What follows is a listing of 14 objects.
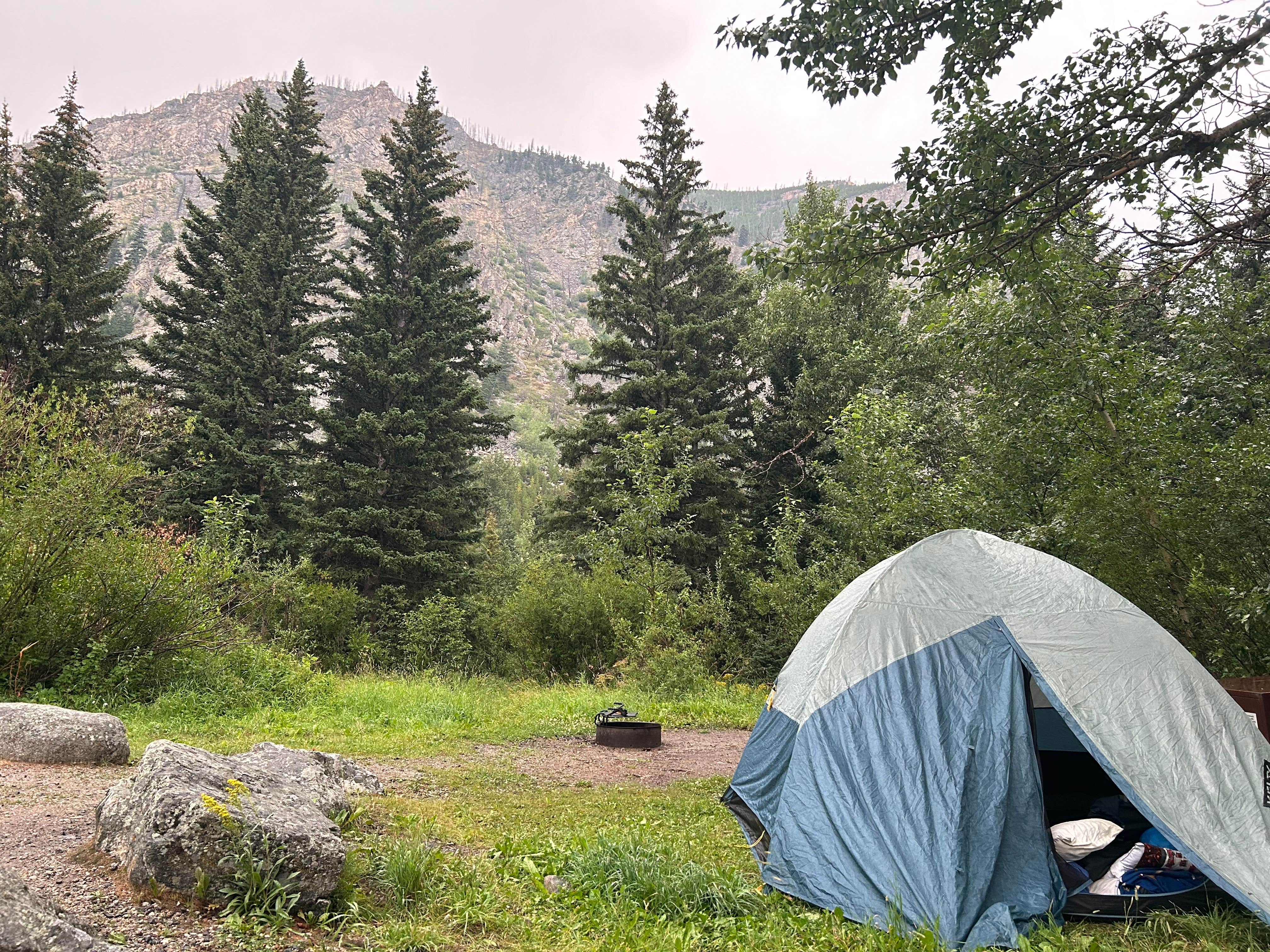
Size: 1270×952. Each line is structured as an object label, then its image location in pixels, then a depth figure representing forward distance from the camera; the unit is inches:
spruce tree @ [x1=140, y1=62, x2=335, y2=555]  813.9
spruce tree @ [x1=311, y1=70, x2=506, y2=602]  829.2
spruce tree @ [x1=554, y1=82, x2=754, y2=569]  842.8
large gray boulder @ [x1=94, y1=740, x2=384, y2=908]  131.8
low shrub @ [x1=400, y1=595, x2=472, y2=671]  773.9
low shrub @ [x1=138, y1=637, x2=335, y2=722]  371.6
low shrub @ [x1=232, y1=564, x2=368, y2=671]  605.3
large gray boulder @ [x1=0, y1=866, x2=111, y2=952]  96.7
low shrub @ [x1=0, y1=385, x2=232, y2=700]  348.2
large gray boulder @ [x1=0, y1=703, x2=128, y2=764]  239.6
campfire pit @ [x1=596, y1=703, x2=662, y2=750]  367.2
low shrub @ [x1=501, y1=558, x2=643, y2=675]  633.6
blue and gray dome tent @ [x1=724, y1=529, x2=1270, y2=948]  158.4
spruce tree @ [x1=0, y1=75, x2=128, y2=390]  783.7
